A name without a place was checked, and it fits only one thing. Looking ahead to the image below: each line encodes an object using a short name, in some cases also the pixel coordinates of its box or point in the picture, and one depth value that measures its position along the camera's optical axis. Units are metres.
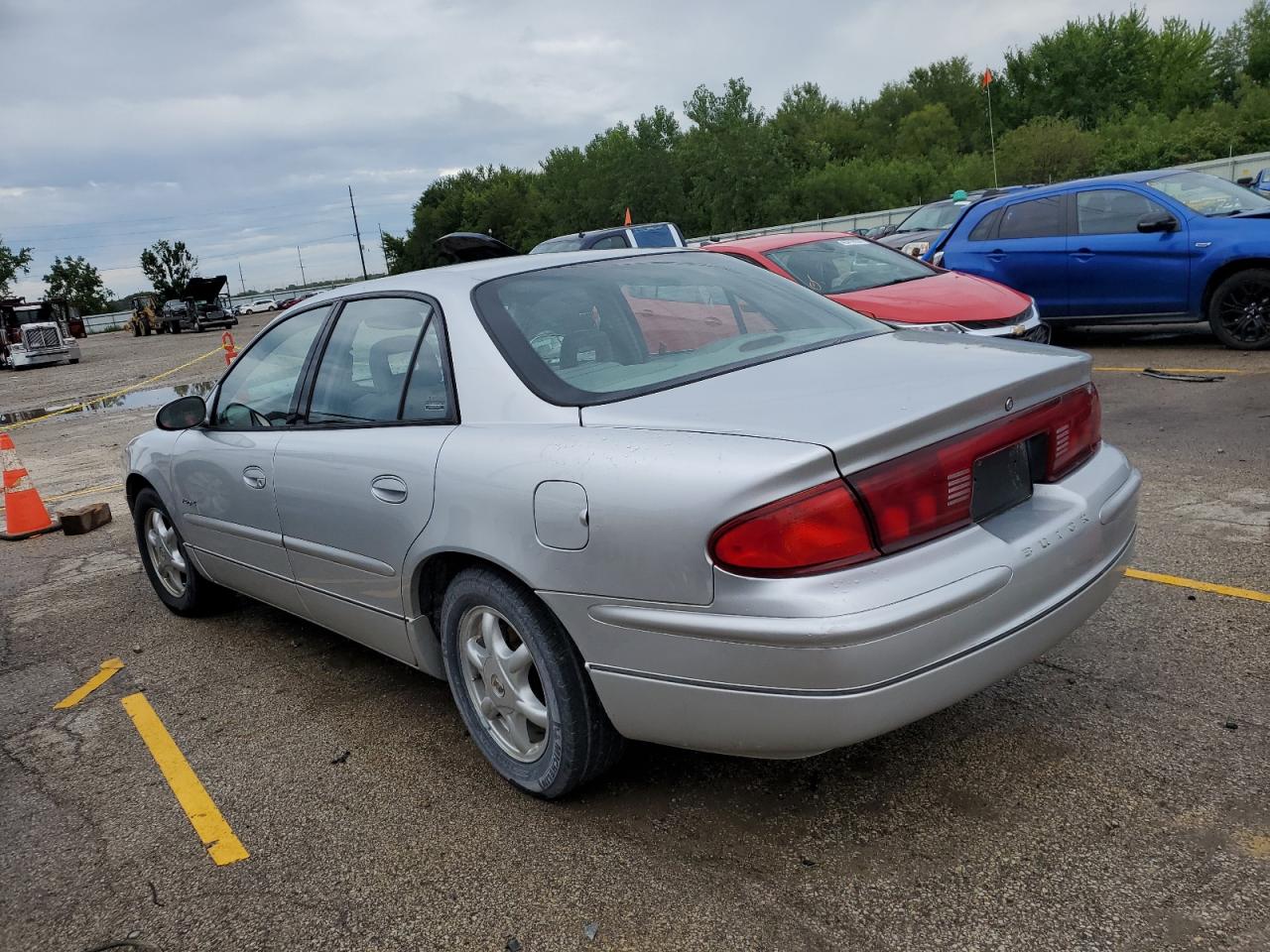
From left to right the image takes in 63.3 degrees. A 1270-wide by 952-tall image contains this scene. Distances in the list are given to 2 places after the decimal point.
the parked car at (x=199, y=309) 50.59
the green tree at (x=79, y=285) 105.44
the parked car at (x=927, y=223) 16.22
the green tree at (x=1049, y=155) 50.03
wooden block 7.31
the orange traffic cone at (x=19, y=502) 7.36
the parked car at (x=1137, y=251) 8.67
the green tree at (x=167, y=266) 93.25
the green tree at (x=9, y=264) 77.11
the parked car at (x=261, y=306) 72.65
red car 7.51
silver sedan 2.25
